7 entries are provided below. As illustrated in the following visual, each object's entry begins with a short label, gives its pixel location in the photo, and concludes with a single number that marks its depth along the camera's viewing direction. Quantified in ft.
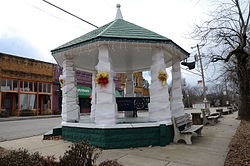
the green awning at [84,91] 89.95
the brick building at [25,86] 68.95
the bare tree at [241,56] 33.09
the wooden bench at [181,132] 20.38
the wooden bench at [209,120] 39.96
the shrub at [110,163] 9.93
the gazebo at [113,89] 19.10
